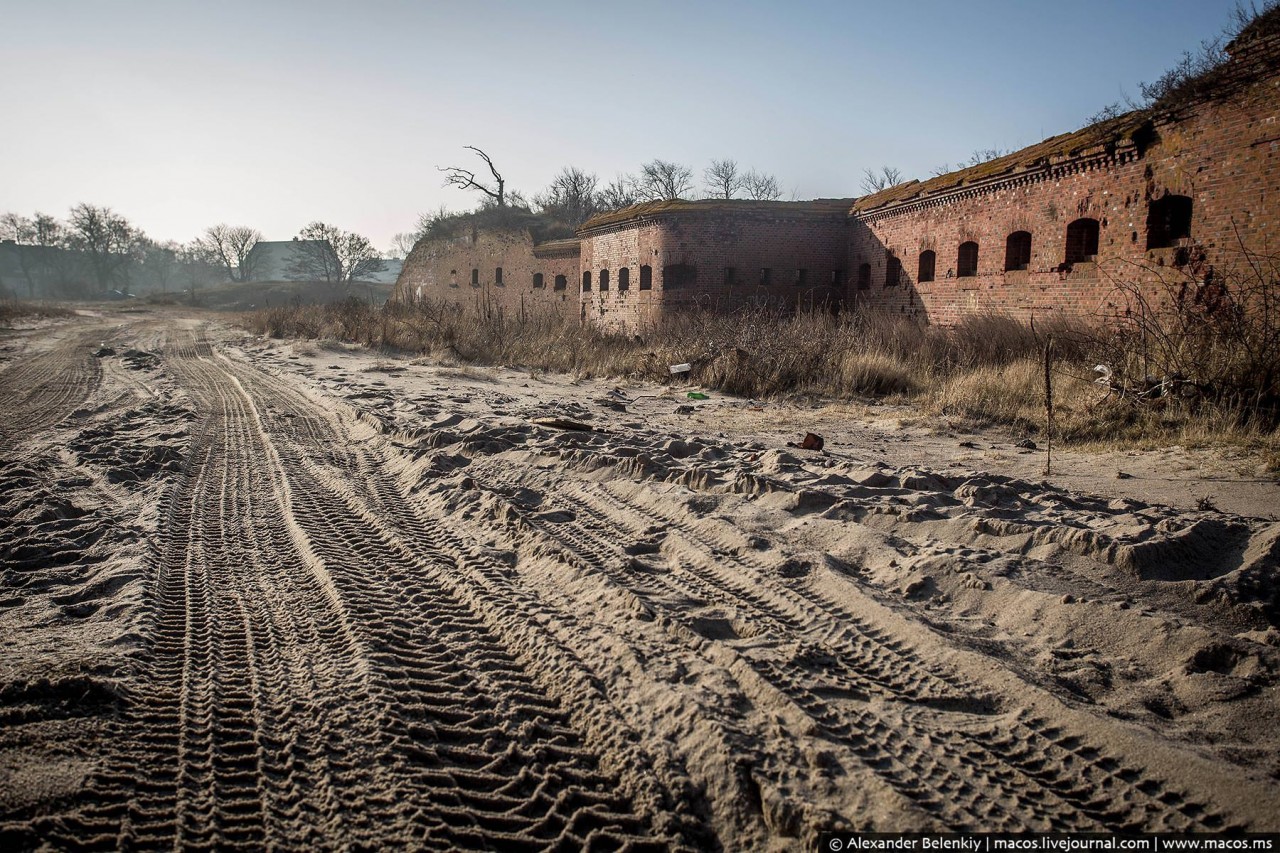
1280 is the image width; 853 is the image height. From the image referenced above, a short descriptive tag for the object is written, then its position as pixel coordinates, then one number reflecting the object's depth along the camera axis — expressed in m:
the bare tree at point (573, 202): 38.94
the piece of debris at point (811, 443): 7.59
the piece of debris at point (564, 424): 8.19
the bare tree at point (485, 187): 44.69
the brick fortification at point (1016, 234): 10.80
